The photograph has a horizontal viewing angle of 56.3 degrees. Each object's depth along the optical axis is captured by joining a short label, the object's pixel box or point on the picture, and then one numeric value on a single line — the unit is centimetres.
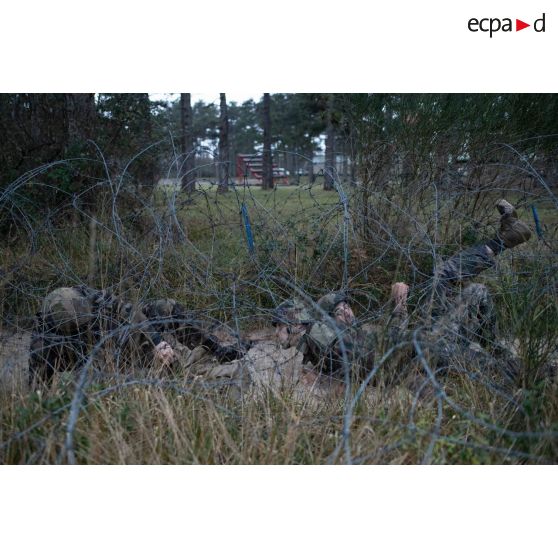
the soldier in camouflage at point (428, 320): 283
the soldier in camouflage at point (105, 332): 306
